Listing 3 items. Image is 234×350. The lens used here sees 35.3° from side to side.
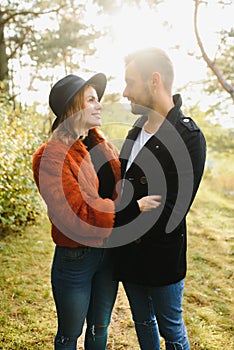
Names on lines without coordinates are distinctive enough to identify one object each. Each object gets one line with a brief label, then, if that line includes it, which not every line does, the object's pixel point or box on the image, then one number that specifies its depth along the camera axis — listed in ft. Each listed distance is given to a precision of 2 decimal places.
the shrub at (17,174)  13.11
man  5.09
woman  4.91
